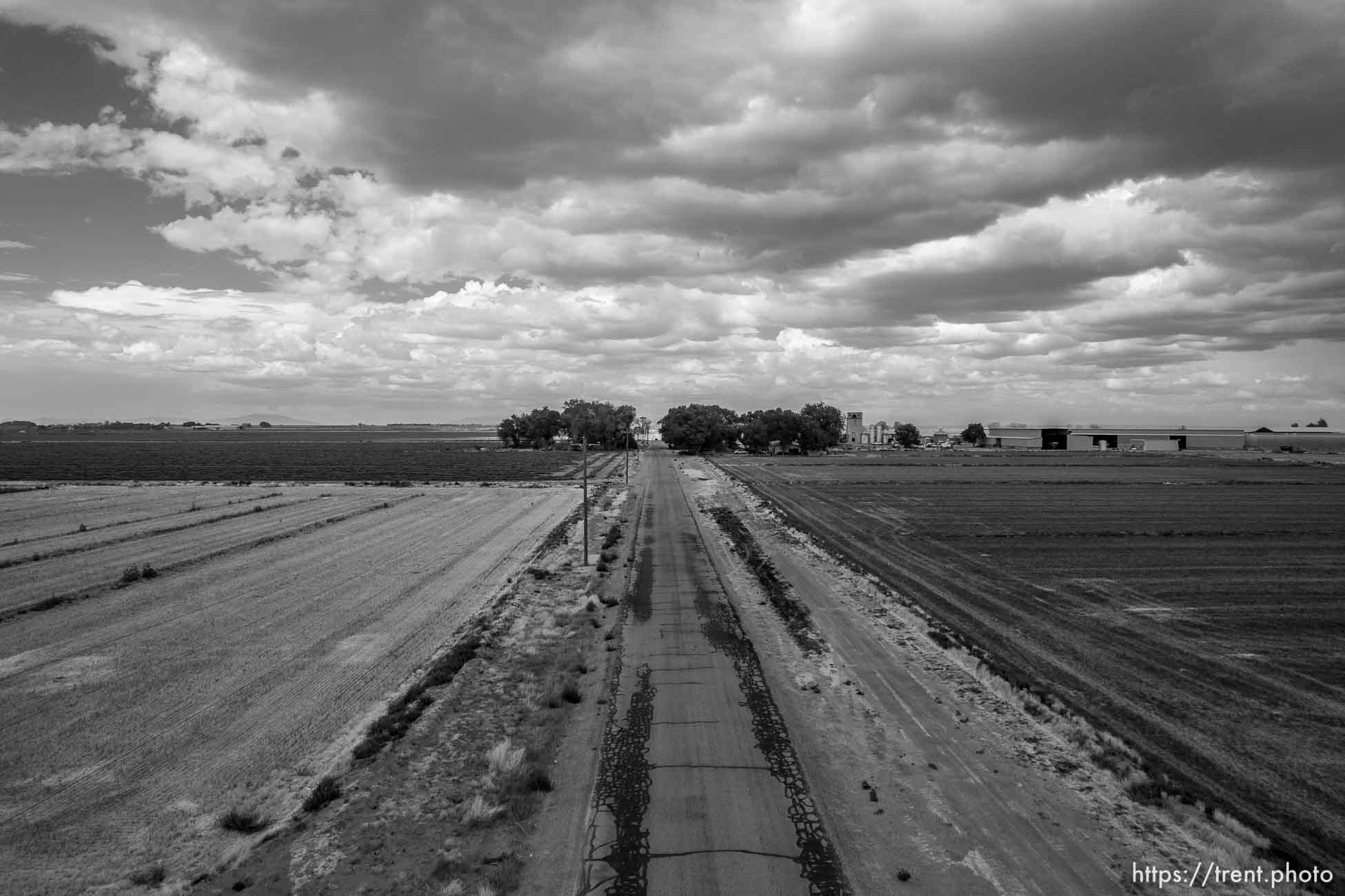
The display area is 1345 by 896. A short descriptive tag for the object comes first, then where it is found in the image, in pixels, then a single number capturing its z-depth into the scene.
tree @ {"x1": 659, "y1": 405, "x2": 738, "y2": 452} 187.00
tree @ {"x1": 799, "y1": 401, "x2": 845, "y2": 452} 189.00
